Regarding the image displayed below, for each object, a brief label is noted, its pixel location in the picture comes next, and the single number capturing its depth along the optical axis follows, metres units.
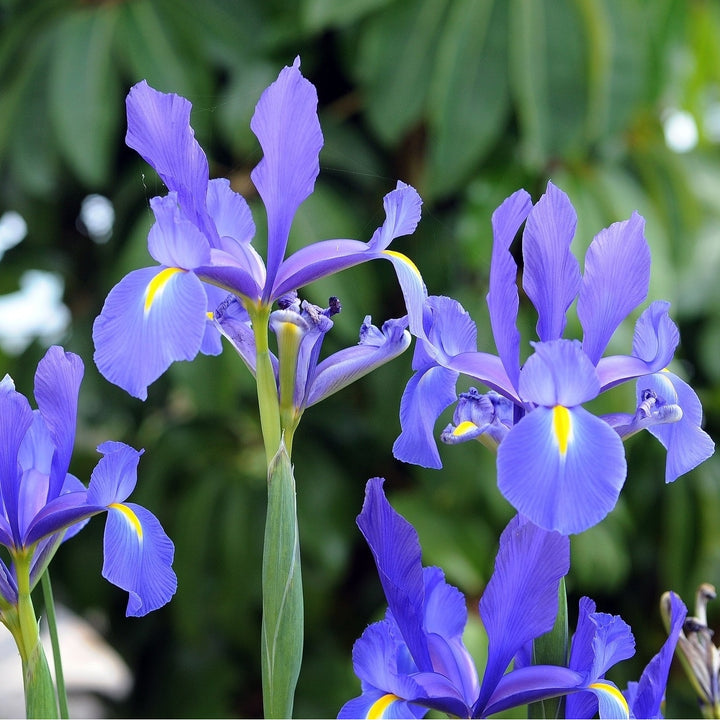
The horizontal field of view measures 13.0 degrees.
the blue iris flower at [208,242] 0.92
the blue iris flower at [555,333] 0.96
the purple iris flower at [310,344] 0.97
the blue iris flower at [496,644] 0.94
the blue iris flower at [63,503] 0.95
